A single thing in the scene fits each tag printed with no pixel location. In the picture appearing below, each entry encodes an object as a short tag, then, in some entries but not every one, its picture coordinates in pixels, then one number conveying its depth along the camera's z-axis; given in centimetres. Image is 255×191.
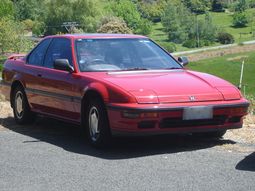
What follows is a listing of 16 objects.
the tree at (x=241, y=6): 14300
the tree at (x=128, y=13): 10388
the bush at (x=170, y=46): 8222
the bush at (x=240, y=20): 12278
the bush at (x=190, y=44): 9850
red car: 706
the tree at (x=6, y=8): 8075
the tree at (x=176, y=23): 10662
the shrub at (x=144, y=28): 9788
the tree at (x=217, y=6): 15076
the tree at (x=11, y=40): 6253
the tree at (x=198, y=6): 14350
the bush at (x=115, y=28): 5734
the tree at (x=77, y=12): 7369
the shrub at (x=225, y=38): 10414
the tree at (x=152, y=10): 13150
